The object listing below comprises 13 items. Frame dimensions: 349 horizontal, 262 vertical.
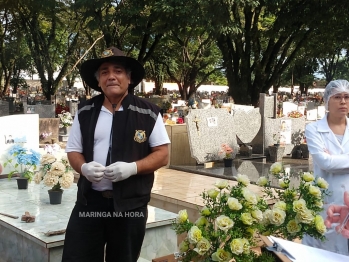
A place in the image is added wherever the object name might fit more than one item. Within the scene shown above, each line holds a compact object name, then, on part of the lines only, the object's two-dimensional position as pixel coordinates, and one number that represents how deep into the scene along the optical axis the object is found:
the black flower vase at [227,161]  8.83
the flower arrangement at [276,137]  10.47
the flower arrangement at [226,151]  8.90
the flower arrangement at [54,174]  4.49
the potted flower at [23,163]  5.46
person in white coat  3.19
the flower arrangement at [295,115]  11.33
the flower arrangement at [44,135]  10.76
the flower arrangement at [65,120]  14.04
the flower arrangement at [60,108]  18.62
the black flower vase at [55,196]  4.65
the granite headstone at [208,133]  8.74
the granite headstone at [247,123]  10.02
